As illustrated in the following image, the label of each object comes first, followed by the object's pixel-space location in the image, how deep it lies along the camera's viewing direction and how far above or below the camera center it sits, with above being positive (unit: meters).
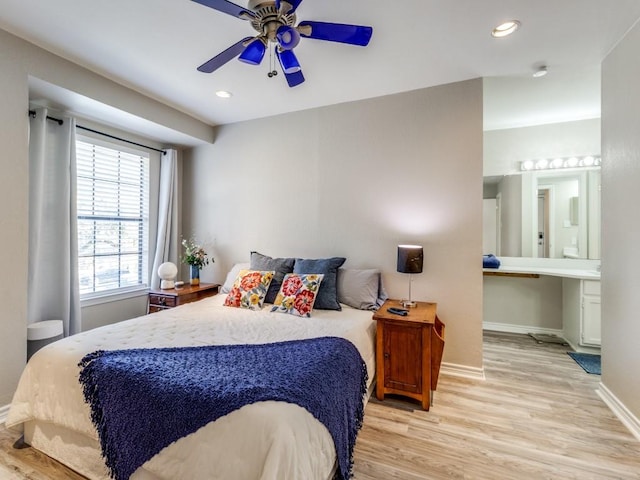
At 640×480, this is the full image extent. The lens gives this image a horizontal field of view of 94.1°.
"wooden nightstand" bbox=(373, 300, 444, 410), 2.26 -0.88
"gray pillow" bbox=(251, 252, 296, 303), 2.92 -0.27
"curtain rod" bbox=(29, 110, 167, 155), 2.59 +1.15
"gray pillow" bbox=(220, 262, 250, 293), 3.29 -0.39
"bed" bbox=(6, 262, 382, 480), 1.13 -0.77
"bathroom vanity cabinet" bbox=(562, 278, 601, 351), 3.17 -0.76
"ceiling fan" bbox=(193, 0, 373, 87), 1.55 +1.18
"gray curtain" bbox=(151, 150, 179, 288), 3.82 +0.34
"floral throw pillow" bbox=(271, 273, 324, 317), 2.57 -0.47
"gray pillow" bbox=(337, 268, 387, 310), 2.79 -0.45
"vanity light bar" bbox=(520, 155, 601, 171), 3.72 +1.05
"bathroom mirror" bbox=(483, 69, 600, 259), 3.67 +0.82
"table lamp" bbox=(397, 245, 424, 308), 2.60 -0.15
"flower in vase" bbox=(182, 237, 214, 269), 3.71 -0.20
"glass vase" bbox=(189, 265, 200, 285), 3.78 -0.44
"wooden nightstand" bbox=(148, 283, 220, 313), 3.25 -0.64
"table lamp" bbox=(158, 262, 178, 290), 3.49 -0.41
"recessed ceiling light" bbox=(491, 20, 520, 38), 2.02 +1.50
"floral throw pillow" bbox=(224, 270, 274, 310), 2.74 -0.47
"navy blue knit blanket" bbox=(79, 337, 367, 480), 1.26 -0.68
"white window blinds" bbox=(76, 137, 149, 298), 3.15 +0.26
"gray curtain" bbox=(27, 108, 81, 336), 2.79 +0.05
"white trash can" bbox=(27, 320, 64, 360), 2.45 -0.80
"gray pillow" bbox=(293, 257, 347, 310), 2.74 -0.31
